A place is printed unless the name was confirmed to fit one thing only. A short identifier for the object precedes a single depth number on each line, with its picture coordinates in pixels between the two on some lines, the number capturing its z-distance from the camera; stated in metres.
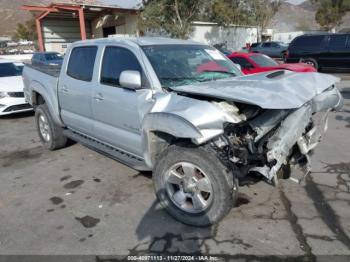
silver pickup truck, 2.84
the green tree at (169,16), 21.75
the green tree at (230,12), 24.65
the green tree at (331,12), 44.81
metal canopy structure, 21.53
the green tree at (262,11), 29.31
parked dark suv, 14.52
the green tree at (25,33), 62.42
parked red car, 9.95
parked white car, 7.85
